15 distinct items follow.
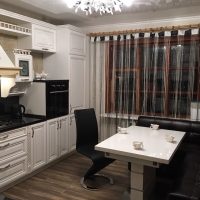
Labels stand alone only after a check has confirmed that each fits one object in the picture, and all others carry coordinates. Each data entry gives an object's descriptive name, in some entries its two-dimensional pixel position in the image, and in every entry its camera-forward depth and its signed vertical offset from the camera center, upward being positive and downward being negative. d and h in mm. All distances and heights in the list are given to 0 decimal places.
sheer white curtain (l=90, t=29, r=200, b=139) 3770 +121
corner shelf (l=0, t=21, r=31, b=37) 3162 +780
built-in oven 3648 -261
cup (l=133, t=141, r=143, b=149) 2354 -645
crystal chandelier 2111 +752
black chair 3072 -911
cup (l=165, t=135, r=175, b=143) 2672 -657
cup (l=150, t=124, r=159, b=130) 3310 -641
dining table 2225 -697
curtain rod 3643 +930
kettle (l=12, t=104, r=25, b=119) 3568 -441
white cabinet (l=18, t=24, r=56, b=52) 3587 +706
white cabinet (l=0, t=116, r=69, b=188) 2938 -961
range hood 1844 +29
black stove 2937 -559
